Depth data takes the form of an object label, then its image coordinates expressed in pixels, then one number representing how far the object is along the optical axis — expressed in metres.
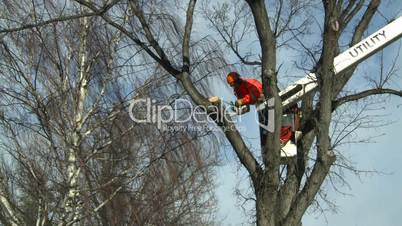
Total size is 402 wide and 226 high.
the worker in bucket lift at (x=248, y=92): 13.74
